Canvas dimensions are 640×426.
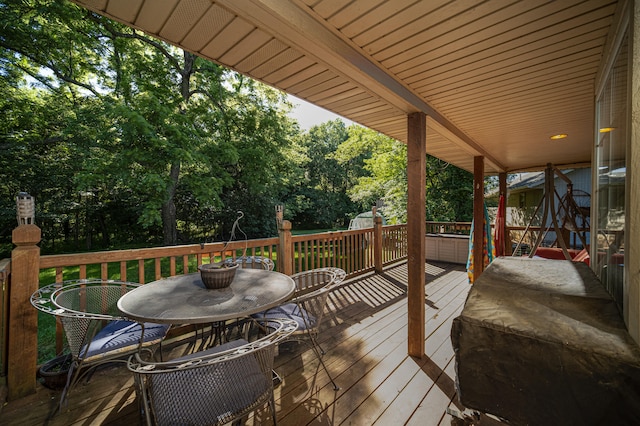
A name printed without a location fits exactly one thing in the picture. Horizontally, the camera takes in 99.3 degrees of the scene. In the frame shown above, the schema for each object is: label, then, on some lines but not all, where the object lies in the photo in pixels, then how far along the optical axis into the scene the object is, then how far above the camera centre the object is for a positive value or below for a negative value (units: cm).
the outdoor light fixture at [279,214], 379 -6
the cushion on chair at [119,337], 195 -98
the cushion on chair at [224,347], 177 -92
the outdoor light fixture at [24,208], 206 +2
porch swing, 431 -6
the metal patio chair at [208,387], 124 -88
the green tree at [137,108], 687 +312
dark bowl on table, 213 -52
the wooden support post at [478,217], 482 -14
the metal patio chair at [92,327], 187 -91
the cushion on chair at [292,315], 236 -99
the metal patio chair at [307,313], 229 -98
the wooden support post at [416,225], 266 -16
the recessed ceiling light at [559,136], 379 +103
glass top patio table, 168 -64
